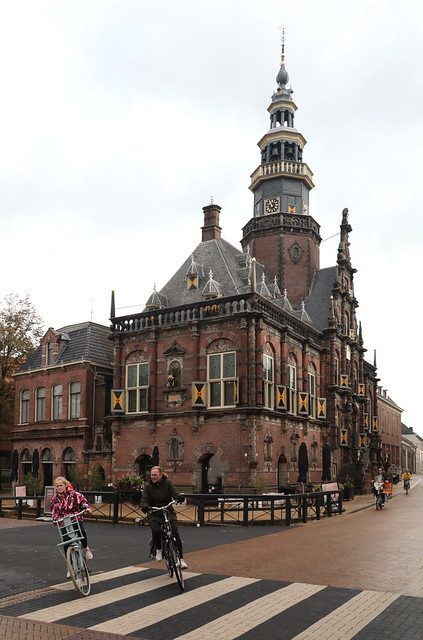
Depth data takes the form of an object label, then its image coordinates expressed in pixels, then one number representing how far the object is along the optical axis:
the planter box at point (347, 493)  35.49
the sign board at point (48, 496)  21.83
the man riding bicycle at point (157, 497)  10.75
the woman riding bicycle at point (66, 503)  10.30
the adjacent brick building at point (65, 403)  35.66
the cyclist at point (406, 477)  46.40
